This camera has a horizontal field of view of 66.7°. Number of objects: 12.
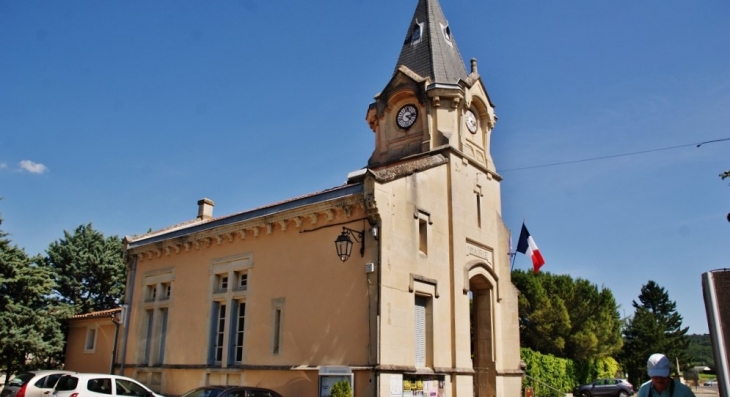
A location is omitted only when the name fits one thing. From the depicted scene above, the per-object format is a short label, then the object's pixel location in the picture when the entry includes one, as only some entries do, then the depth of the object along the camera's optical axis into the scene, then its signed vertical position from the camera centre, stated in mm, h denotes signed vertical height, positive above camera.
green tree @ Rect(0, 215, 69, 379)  22078 +1651
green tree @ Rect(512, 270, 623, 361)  39259 +3534
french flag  20516 +4229
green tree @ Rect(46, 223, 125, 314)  30344 +4888
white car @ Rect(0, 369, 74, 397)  14844 -662
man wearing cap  5012 -119
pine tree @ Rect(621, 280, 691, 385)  51844 +2769
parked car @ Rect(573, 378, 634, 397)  33875 -1228
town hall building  15047 +2666
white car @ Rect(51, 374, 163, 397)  14219 -667
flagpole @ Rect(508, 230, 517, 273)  20922 +4105
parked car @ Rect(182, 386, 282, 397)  12539 -657
